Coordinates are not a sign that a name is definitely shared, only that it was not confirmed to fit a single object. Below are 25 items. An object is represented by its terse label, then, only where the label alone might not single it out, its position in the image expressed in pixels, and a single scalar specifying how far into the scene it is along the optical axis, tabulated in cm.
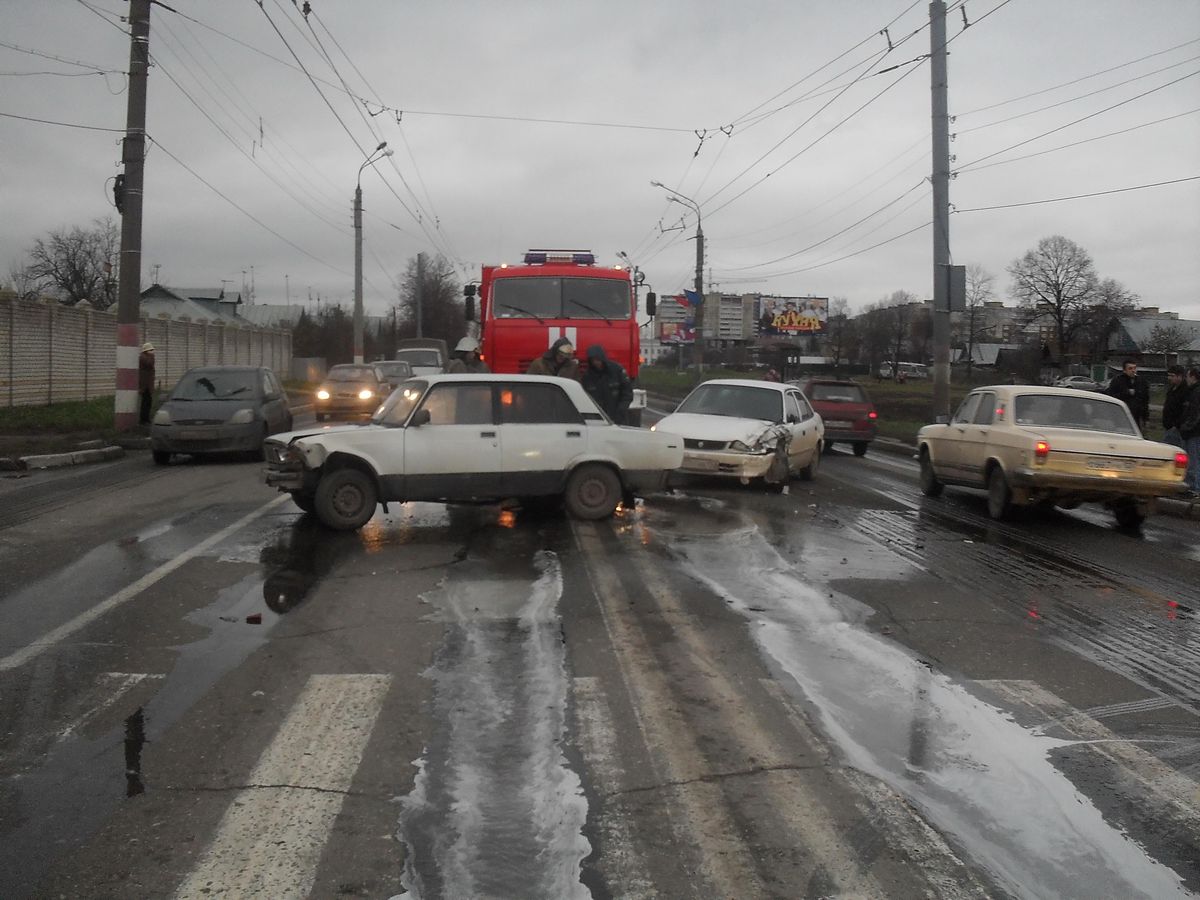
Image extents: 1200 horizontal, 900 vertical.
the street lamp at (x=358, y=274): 4075
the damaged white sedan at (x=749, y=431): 1378
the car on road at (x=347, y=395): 2702
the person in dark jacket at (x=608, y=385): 1415
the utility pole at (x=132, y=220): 2003
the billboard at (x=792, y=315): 8300
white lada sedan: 1016
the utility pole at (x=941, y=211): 2073
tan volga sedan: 1152
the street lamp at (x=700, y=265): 4466
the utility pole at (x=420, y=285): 5692
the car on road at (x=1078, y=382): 5580
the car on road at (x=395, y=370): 3316
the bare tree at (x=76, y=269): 7900
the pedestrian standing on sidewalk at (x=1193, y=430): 1416
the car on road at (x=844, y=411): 2262
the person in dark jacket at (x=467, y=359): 1530
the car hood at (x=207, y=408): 1675
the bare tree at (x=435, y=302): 7956
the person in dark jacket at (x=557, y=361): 1357
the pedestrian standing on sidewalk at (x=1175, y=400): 1459
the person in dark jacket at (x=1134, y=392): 1630
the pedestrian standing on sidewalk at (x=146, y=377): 2103
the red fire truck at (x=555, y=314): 1670
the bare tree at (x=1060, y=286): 8481
